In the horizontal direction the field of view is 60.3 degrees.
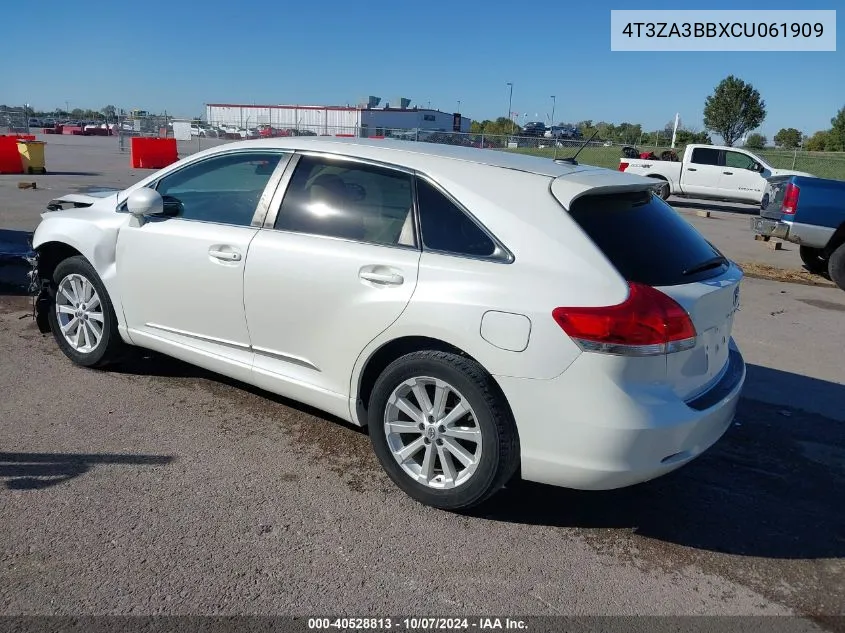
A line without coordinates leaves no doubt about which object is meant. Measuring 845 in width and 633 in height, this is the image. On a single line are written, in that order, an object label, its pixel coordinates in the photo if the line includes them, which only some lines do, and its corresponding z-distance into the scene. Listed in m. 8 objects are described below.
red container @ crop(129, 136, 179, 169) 24.47
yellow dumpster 19.33
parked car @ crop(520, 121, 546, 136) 64.69
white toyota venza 3.03
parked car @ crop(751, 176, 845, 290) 9.73
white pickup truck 20.09
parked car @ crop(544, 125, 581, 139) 61.86
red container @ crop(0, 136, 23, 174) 19.03
